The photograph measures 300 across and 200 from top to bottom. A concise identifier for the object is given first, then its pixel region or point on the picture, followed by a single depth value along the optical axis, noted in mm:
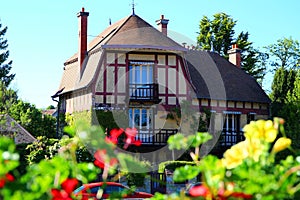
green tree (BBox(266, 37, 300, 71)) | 52969
